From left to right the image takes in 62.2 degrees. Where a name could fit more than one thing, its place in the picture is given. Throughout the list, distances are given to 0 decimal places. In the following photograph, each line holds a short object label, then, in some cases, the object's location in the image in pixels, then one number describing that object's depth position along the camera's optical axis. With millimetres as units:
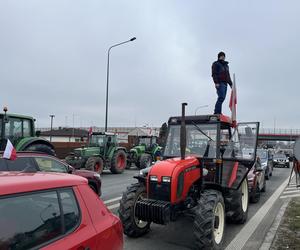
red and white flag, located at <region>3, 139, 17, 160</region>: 3324
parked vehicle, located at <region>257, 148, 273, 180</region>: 13015
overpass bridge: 58764
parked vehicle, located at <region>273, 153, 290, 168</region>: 22777
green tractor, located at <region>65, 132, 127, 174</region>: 12555
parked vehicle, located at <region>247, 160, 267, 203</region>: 7542
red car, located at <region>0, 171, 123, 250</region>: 1666
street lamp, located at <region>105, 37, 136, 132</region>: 19064
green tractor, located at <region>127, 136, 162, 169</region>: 16073
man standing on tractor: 5782
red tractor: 4062
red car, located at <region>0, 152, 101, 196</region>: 4943
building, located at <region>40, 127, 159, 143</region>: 54178
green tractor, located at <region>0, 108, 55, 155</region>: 8182
